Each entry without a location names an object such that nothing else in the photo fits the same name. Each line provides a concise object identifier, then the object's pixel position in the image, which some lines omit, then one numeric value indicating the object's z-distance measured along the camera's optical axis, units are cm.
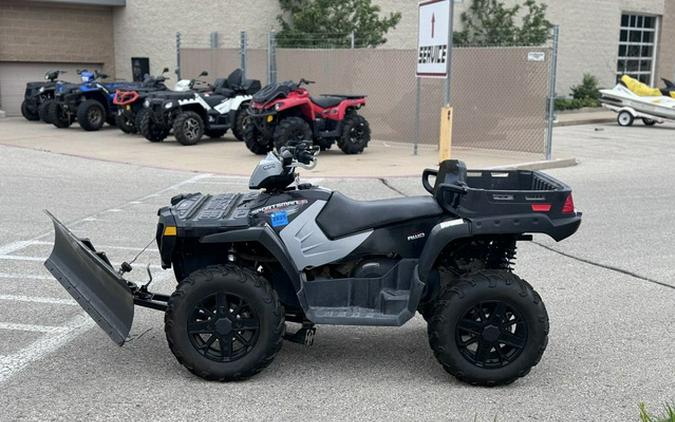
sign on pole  1209
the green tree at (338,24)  2334
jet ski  2244
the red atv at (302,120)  1440
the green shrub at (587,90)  3034
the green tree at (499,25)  2786
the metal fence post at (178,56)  2201
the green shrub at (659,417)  304
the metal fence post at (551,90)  1398
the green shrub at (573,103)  2869
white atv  1692
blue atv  1989
